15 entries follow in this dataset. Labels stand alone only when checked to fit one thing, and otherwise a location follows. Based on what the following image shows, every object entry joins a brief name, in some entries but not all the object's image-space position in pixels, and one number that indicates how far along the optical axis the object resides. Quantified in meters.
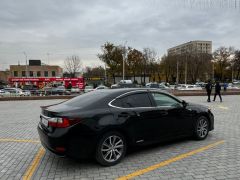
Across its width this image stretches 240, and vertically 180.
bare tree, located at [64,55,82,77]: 75.88
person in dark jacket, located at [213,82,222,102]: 16.96
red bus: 40.09
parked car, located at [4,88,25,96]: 25.10
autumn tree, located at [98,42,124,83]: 49.94
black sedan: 4.12
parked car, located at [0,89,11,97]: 25.50
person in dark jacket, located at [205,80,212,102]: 16.89
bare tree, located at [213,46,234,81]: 71.56
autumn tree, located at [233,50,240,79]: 69.54
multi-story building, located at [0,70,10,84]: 113.71
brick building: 89.19
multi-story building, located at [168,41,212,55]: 65.50
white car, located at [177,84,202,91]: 37.78
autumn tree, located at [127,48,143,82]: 57.31
